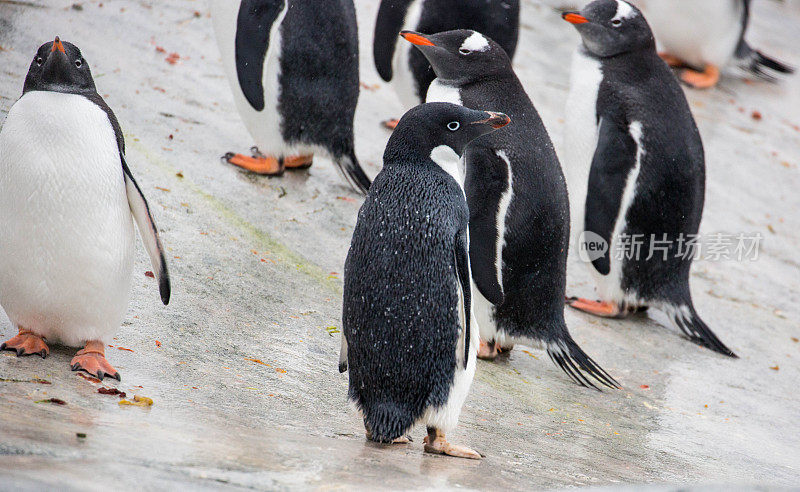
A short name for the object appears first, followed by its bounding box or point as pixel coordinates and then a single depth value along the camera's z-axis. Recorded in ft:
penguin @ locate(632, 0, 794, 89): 53.42
